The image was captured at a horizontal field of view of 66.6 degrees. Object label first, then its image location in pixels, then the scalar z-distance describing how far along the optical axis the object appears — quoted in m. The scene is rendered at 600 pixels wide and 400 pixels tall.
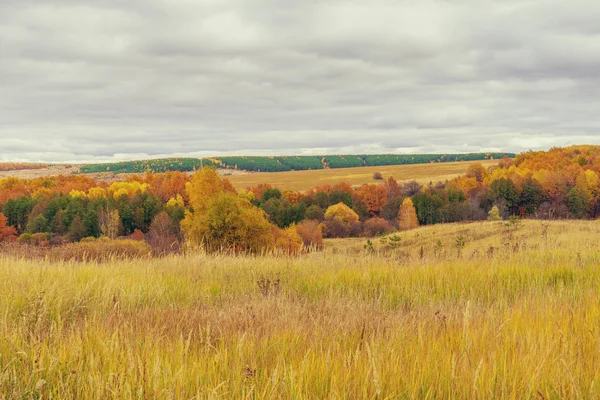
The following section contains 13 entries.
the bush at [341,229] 96.44
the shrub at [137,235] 80.43
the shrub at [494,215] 77.93
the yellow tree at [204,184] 72.94
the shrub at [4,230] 97.15
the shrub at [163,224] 82.44
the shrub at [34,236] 81.00
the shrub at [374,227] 95.44
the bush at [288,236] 52.73
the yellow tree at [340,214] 104.62
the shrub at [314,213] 107.31
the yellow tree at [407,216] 99.88
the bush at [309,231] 75.69
